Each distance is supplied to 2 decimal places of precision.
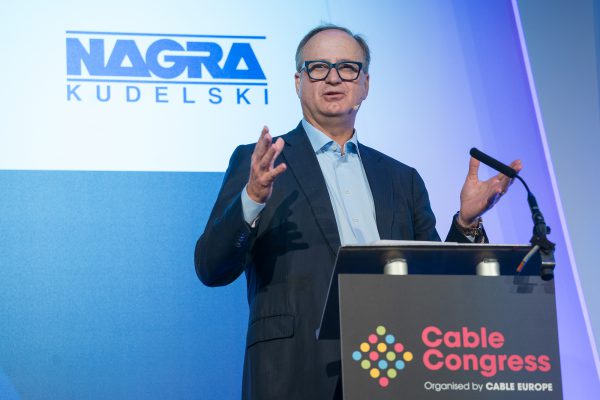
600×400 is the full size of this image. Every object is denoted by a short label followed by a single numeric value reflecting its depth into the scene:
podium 2.79
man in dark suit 3.14
